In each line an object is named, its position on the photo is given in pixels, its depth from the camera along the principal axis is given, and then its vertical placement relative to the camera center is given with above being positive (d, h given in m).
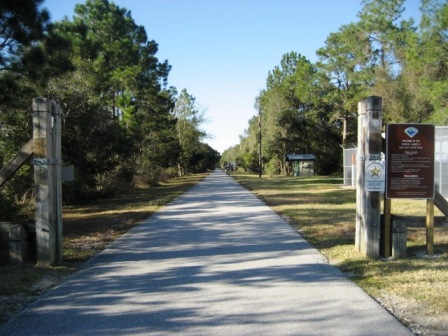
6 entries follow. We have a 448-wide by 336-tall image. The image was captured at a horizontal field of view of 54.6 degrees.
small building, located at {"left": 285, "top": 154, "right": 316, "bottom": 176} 51.36 +0.17
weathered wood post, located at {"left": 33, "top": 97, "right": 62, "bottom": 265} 6.93 -0.23
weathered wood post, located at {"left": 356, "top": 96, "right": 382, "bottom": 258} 7.19 -0.06
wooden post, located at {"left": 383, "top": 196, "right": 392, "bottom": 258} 7.16 -1.08
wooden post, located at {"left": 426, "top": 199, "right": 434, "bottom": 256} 7.25 -1.06
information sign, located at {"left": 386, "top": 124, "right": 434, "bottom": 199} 7.19 +0.05
